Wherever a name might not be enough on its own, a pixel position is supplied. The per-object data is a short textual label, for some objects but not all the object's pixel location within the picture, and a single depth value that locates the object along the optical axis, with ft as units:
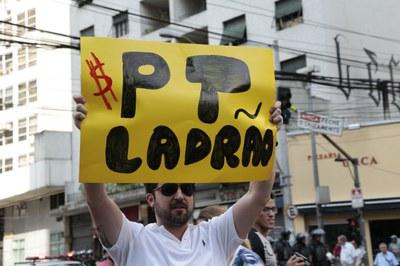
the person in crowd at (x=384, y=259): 55.26
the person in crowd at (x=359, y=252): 60.39
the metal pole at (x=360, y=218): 65.05
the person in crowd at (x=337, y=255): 62.28
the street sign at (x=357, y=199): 61.21
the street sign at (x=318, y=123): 58.29
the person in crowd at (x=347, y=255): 59.67
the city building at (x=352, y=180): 75.00
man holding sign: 10.78
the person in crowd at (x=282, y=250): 33.70
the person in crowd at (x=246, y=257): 14.88
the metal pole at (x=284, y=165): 78.41
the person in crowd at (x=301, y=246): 39.27
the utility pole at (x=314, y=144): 66.61
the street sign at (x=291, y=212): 65.67
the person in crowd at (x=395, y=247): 62.35
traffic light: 49.34
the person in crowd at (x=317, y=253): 45.91
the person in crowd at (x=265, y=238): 15.75
